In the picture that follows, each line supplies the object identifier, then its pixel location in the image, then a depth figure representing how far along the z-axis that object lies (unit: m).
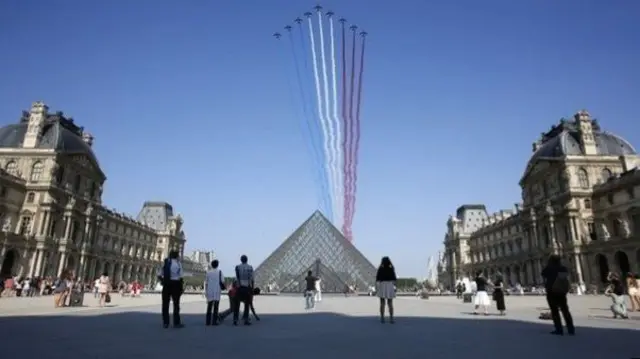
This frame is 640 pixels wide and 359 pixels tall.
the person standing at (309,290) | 13.52
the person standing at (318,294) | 17.53
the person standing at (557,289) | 6.64
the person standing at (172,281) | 7.57
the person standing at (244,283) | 8.77
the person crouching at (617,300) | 9.99
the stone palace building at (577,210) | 37.97
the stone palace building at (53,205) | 40.34
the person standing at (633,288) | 12.07
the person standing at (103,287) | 14.98
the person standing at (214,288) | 8.24
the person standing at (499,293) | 11.35
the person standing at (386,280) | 9.27
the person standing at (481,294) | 11.91
